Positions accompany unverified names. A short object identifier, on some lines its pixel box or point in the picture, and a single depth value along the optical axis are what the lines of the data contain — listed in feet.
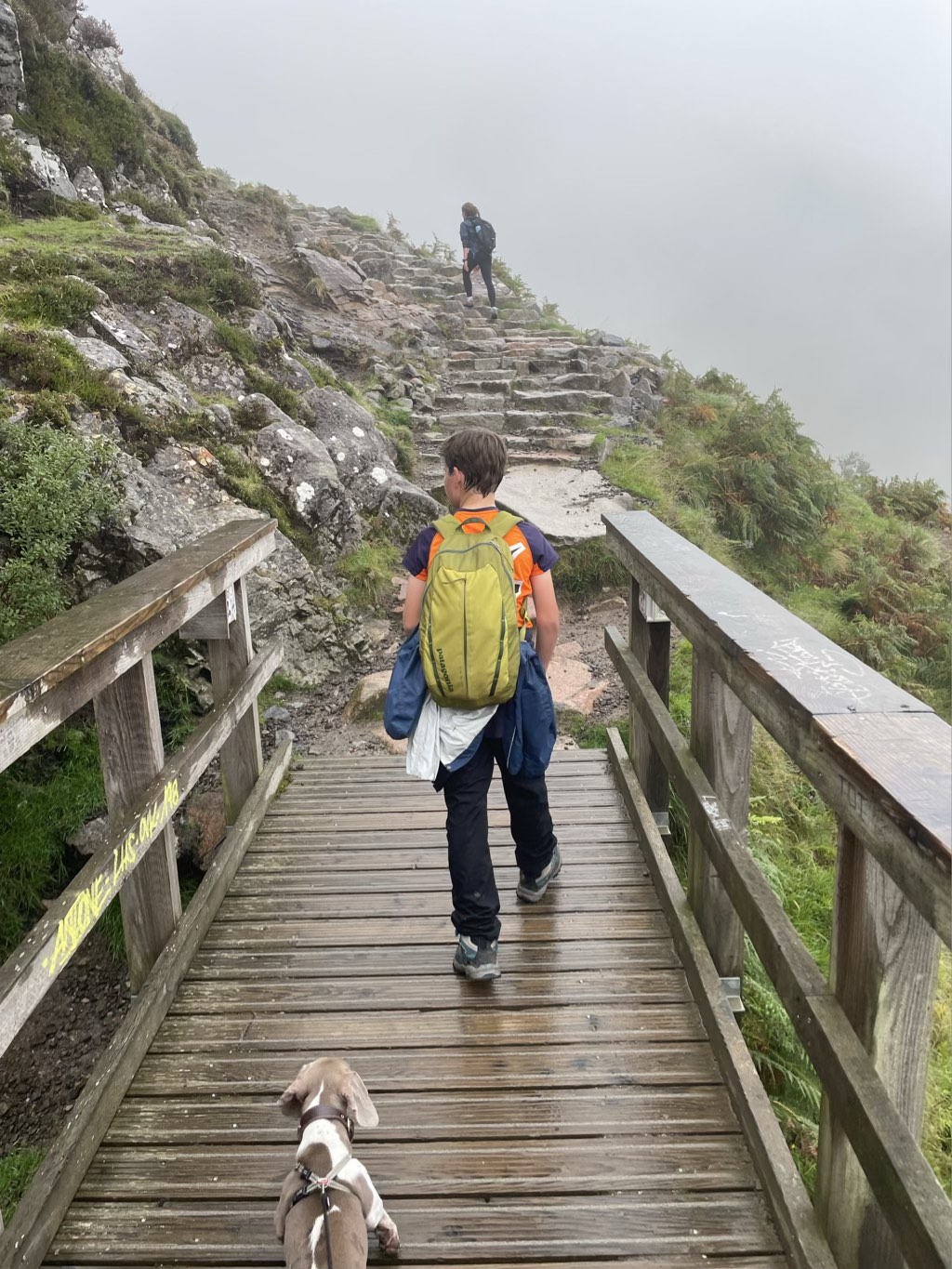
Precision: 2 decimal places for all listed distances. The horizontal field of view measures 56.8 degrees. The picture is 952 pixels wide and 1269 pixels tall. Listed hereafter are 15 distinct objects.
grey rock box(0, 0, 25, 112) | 38.04
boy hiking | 8.92
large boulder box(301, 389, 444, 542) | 28.58
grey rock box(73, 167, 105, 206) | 39.40
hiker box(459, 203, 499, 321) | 58.39
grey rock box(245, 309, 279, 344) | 32.45
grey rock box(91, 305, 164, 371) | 25.67
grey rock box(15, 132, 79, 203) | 36.88
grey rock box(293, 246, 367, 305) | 54.39
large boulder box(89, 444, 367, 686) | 19.69
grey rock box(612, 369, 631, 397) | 46.91
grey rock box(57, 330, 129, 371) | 23.40
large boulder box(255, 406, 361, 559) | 25.79
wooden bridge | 5.47
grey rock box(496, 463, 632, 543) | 29.53
